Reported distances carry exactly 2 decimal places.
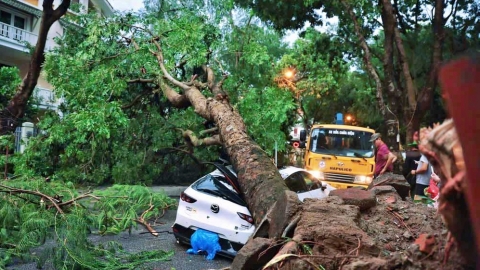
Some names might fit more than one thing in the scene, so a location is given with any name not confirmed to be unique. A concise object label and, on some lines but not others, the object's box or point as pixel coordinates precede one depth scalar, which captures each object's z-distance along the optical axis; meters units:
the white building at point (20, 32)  21.58
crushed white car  5.84
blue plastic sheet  5.92
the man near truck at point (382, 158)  9.98
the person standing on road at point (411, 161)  10.18
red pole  1.08
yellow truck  11.28
